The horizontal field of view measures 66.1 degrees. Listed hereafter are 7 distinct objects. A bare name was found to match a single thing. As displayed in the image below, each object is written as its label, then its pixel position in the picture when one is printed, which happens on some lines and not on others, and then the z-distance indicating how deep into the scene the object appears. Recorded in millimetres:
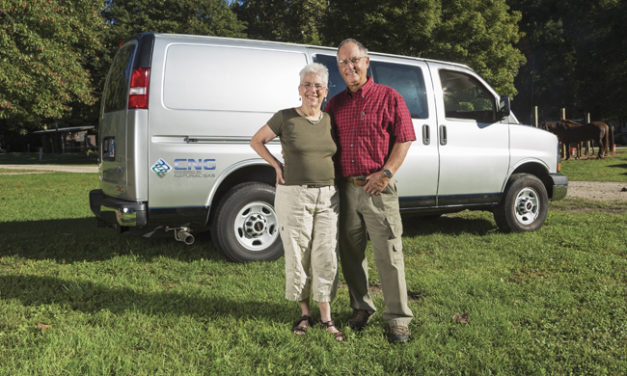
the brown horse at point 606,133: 19391
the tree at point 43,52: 13547
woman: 2984
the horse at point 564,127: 19531
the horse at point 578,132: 19250
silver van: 4328
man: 3002
